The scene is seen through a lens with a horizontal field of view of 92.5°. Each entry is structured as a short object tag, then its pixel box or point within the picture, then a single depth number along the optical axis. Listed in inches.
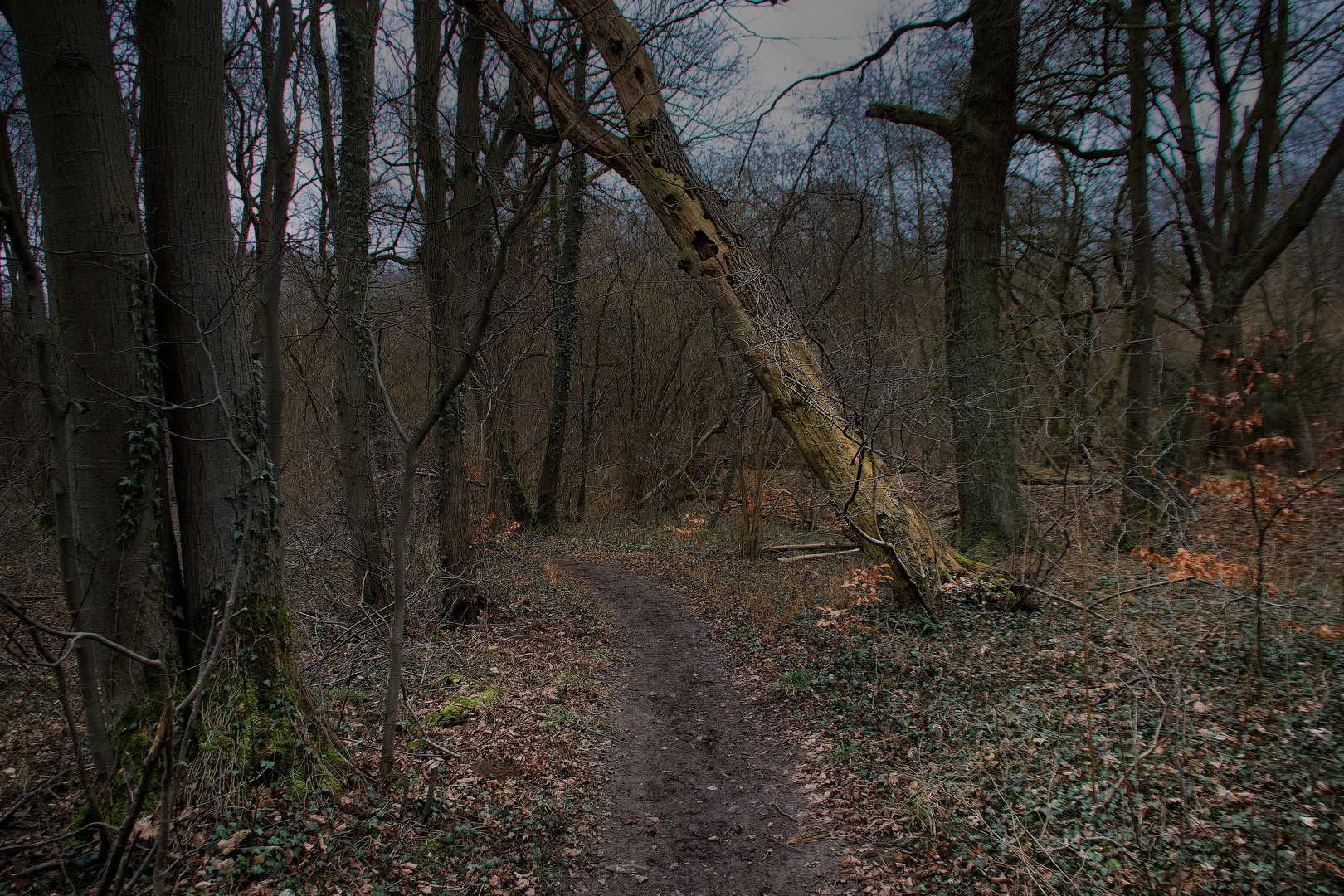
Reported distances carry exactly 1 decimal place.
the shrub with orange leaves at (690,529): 505.0
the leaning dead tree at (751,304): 267.7
